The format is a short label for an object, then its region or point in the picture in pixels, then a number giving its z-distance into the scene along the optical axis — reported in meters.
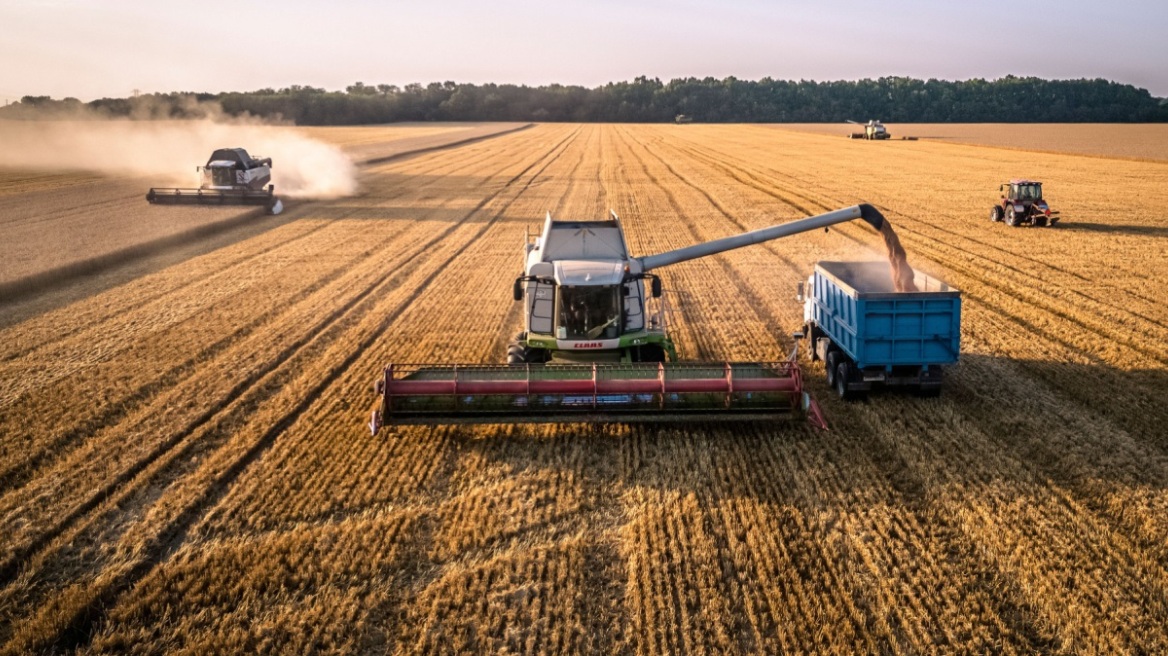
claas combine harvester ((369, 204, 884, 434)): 11.01
